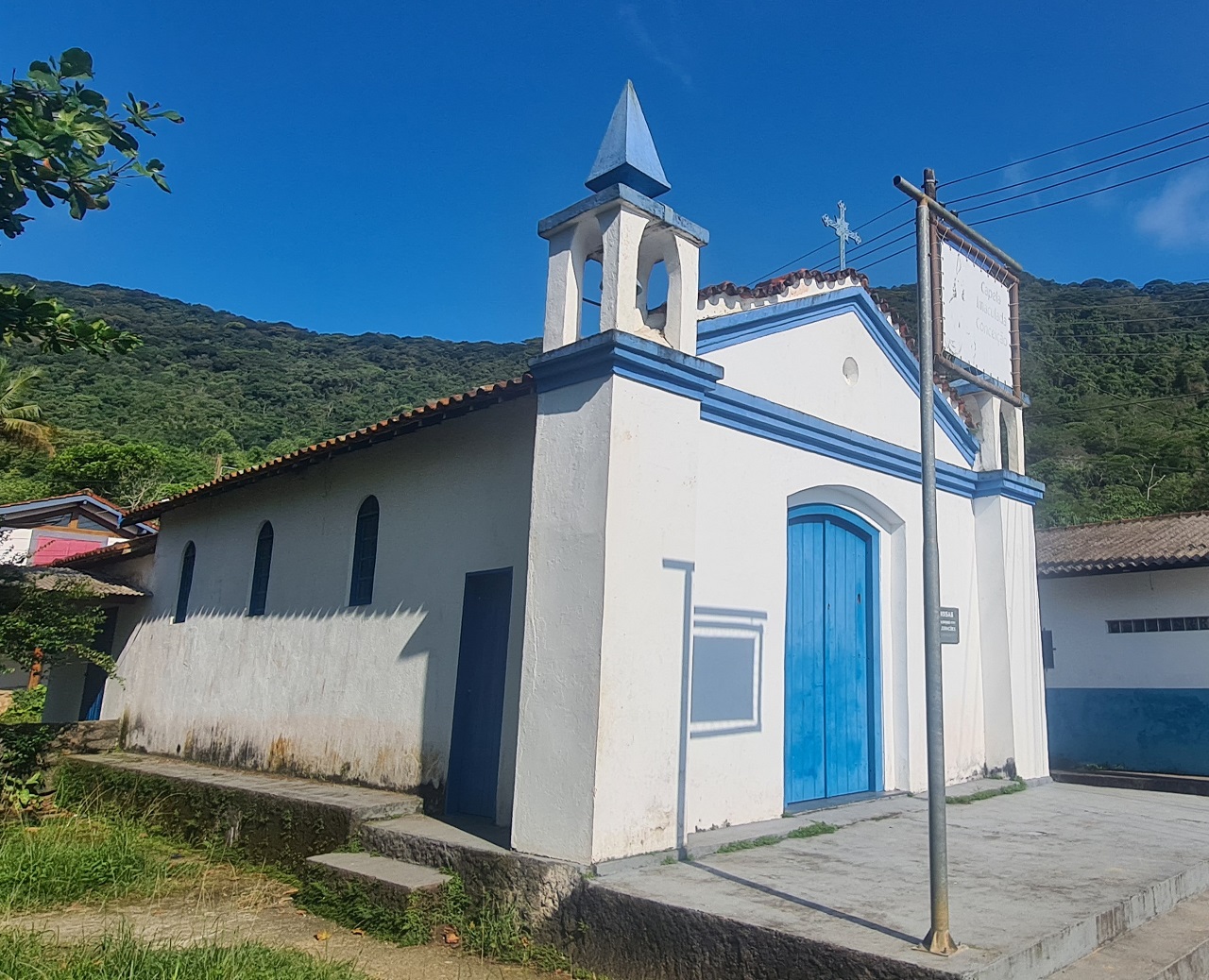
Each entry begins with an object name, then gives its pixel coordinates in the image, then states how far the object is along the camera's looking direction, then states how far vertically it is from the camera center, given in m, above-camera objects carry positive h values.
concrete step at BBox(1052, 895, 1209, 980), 4.30 -1.16
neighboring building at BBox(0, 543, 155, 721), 13.10 +0.97
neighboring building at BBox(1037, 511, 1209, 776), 12.34 +0.86
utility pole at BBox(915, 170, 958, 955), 4.01 +0.38
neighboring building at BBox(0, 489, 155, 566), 25.72 +3.76
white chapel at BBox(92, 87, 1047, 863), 5.73 +0.91
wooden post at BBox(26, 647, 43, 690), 11.39 +0.00
